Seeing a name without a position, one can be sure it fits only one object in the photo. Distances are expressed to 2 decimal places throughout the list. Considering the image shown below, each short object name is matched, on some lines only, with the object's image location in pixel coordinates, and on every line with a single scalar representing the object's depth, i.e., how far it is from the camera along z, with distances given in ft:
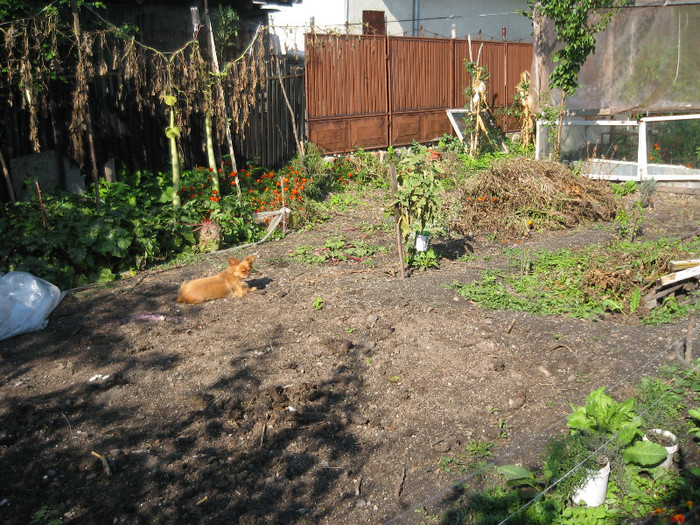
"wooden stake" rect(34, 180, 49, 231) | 24.36
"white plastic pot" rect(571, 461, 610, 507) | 12.41
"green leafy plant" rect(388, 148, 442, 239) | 24.16
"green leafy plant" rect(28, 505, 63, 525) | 12.35
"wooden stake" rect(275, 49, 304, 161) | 38.48
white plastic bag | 20.29
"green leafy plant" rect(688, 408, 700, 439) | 13.96
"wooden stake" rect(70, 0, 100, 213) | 25.64
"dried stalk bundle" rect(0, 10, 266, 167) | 27.17
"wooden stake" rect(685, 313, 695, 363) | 16.50
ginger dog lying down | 22.18
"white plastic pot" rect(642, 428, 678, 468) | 13.30
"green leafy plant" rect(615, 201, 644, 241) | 28.77
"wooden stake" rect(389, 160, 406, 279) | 23.81
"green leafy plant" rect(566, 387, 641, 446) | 13.32
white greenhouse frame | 37.83
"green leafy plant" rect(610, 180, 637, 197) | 37.24
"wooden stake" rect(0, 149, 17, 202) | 28.68
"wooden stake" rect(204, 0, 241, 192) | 32.32
